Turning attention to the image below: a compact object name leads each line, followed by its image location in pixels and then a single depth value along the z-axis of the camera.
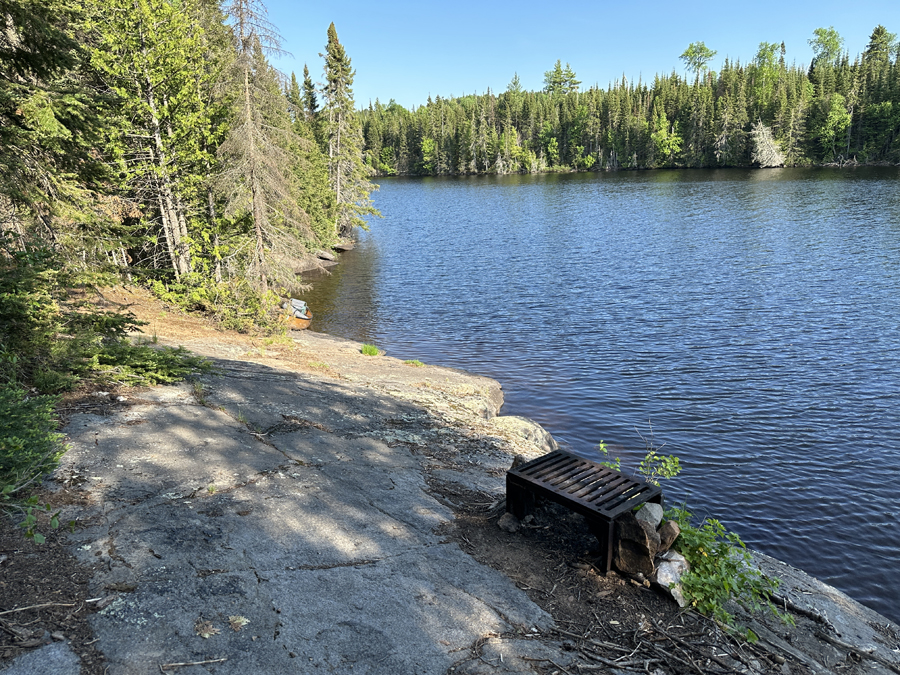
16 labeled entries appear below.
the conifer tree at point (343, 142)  43.41
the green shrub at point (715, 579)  5.53
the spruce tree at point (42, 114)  7.31
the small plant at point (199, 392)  9.82
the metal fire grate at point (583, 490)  5.86
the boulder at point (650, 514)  5.75
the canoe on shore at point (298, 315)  23.80
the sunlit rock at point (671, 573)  5.51
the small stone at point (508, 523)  6.75
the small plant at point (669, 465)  7.30
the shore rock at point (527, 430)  12.57
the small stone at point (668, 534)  5.82
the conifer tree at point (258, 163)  17.48
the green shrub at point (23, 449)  5.28
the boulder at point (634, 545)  5.63
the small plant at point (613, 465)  7.13
